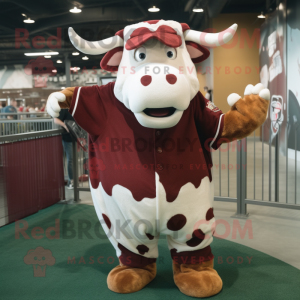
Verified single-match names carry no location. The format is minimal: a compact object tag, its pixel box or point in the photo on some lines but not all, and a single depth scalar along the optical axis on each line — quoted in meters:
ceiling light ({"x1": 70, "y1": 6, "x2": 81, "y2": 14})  8.83
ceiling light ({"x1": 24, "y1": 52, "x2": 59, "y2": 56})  15.11
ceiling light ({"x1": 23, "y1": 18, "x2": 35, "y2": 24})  9.92
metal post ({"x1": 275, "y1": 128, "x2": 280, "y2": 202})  3.86
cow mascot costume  2.02
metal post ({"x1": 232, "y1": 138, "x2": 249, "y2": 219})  3.83
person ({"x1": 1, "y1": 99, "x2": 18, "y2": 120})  9.88
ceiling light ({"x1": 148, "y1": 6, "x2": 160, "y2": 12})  8.81
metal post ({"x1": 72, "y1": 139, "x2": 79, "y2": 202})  4.55
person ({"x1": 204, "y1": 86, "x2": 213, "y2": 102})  12.00
